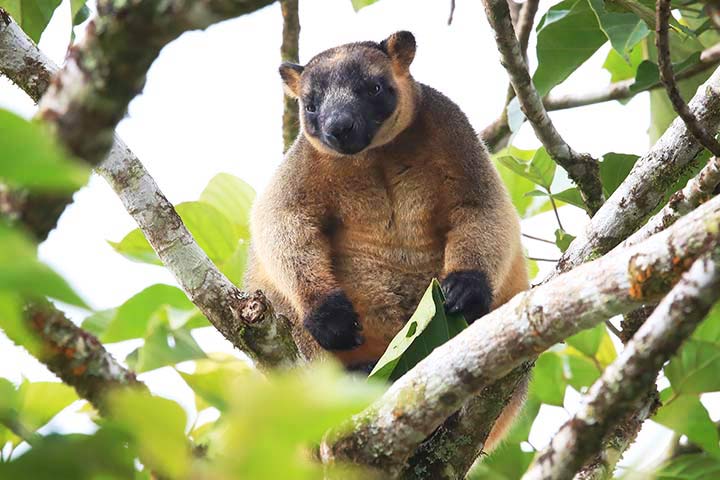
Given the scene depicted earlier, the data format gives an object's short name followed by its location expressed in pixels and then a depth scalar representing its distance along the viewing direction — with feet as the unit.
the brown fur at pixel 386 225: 40.96
